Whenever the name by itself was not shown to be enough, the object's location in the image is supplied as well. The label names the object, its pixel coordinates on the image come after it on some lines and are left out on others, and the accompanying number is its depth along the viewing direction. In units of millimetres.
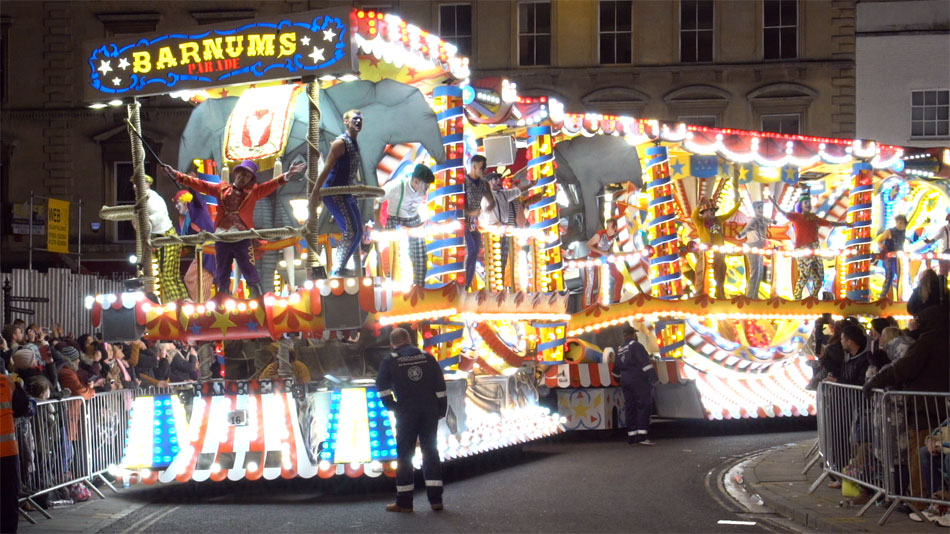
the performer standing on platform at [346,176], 14094
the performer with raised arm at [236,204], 14445
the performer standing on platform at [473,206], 17484
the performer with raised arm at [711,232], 22688
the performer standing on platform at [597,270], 22734
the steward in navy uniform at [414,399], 12305
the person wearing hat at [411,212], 16484
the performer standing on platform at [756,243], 24500
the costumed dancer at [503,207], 18797
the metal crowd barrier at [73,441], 12547
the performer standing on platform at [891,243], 25531
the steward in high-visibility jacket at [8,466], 10406
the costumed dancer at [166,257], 15384
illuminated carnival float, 13641
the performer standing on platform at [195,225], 15164
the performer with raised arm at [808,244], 24703
